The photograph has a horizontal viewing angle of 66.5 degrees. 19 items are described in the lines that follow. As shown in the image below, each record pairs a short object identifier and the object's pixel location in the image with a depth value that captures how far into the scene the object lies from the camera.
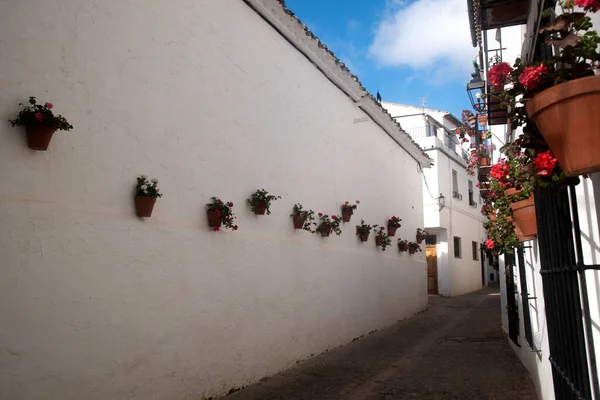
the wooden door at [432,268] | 19.33
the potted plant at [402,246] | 12.41
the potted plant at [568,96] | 1.51
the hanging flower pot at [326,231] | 8.12
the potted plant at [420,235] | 14.29
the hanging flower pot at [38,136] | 3.36
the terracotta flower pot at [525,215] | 3.52
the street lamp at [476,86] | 9.79
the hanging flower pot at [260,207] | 6.16
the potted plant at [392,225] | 11.55
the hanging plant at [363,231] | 9.85
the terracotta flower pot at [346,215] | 9.12
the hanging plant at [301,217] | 7.21
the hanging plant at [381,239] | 10.85
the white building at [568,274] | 1.93
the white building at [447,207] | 18.81
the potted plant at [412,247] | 13.18
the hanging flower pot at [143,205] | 4.34
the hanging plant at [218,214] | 5.33
